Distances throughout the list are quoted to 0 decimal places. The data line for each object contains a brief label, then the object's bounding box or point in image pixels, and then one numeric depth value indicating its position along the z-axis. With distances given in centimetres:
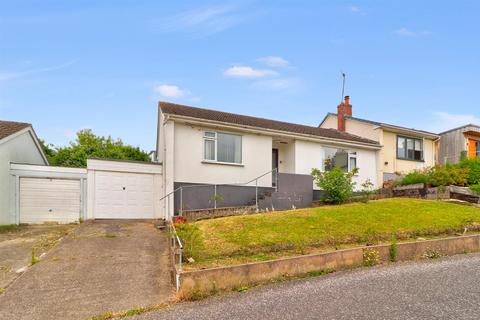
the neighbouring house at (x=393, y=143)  2231
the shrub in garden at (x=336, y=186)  1539
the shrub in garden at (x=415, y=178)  1865
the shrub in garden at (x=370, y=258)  823
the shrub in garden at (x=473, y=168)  1838
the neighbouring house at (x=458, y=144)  2608
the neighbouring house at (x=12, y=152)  1466
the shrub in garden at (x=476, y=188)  1675
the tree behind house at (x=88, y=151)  3275
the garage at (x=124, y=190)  1520
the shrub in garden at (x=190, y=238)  788
